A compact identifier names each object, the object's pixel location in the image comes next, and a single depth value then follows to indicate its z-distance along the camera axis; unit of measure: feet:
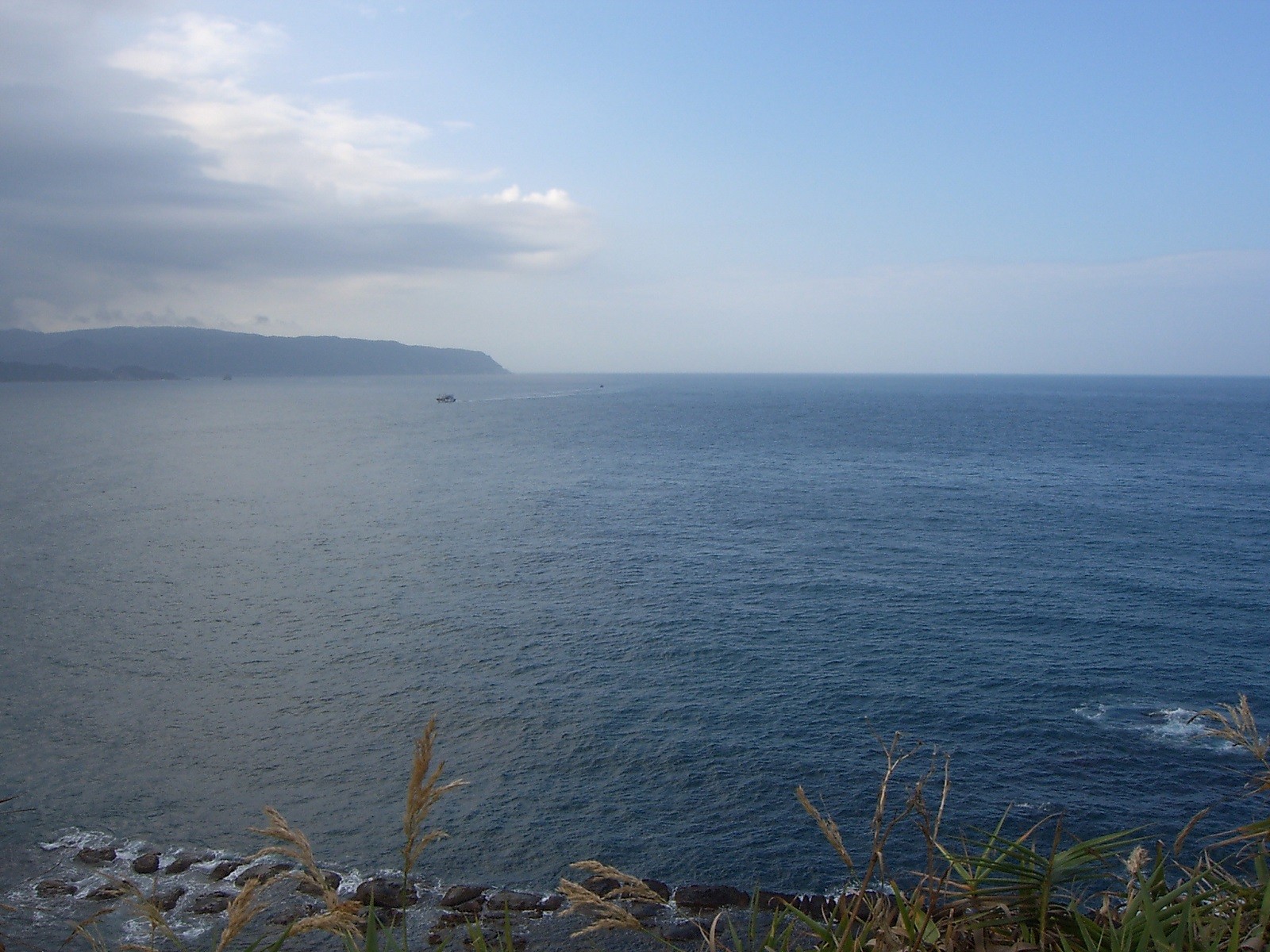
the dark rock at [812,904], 95.35
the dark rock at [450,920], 97.76
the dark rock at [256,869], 104.22
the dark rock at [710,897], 101.50
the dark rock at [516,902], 101.14
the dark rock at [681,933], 98.12
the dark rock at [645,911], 100.74
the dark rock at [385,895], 100.78
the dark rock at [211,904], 99.81
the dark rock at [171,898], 100.15
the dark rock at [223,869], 107.04
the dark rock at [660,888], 102.47
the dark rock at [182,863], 108.45
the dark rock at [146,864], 107.76
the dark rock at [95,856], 108.88
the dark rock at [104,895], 94.34
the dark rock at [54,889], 103.14
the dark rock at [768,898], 94.89
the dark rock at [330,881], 99.47
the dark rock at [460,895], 102.06
